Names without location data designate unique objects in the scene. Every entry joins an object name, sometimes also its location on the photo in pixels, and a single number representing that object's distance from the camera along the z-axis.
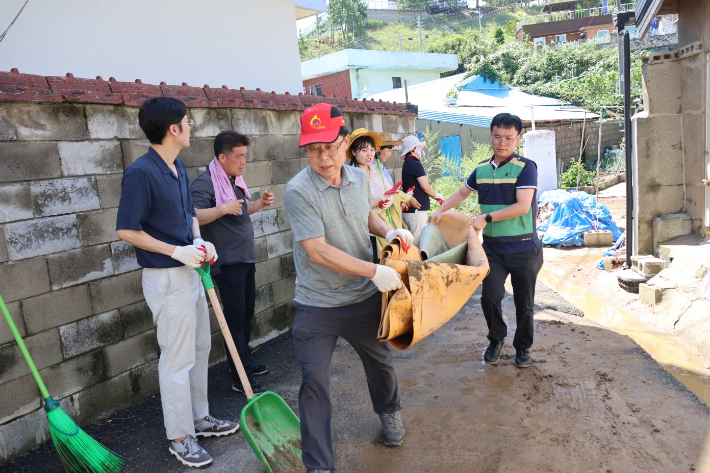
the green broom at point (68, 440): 2.71
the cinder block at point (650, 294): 6.00
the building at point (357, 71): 26.73
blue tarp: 9.67
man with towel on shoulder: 3.80
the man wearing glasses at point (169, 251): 2.79
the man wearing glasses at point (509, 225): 3.98
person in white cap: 6.11
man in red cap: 2.57
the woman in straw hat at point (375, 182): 4.71
